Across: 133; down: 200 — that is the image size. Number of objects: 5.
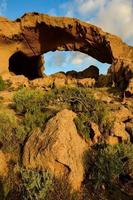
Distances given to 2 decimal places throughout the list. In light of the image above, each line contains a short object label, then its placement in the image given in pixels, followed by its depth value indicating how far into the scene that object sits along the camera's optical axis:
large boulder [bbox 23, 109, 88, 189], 4.07
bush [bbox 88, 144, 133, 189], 4.11
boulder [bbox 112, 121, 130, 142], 4.76
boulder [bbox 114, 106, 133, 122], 5.26
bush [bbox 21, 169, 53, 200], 3.54
